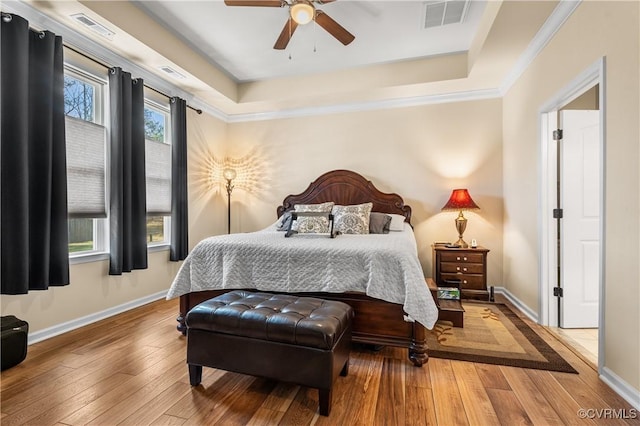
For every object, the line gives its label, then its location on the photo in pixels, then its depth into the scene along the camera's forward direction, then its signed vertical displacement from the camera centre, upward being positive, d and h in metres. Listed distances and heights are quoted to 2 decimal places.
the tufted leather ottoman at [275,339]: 1.59 -0.72
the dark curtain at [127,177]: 2.97 +0.36
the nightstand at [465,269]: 3.52 -0.68
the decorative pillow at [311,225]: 3.25 -0.15
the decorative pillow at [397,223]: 3.74 -0.14
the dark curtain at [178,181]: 3.82 +0.40
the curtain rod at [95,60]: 2.65 +1.44
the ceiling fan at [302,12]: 2.16 +1.54
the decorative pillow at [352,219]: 3.54 -0.09
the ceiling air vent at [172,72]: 3.40 +1.63
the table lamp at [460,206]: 3.72 +0.07
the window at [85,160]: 2.70 +0.48
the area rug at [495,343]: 2.14 -1.06
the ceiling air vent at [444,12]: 2.71 +1.89
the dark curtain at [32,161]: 2.18 +0.39
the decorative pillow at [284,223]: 3.77 -0.14
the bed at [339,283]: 2.09 -0.56
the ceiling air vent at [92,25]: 2.47 +1.61
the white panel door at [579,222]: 2.63 -0.09
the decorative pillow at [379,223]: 3.65 -0.14
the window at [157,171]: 3.57 +0.50
